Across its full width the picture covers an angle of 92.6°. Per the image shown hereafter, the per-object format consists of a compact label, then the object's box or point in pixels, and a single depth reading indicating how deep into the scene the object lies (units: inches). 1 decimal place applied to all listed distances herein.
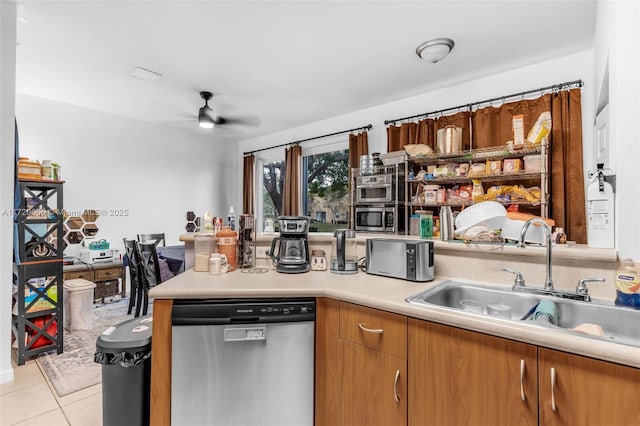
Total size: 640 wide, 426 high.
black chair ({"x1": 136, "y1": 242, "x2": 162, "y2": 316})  117.6
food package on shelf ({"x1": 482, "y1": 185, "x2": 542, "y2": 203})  105.0
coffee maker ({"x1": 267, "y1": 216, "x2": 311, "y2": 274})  70.5
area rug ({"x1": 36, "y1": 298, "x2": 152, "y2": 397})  82.6
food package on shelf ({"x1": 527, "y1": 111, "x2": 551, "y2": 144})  100.7
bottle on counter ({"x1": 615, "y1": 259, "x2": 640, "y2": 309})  43.4
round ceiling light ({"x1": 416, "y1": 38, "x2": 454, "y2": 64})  98.2
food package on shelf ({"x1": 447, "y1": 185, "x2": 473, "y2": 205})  120.5
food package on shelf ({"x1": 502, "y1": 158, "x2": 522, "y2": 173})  107.8
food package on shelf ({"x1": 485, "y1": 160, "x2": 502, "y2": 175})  111.5
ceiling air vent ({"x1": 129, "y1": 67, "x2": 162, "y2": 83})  118.1
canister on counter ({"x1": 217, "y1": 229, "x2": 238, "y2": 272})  71.3
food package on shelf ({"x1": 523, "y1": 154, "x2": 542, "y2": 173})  103.8
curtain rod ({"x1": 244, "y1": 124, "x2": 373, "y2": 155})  158.9
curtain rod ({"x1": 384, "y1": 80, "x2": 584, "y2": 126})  105.0
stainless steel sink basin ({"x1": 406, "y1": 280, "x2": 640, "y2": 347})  43.7
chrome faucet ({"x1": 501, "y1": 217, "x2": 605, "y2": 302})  49.1
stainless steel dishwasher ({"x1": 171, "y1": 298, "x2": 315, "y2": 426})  52.4
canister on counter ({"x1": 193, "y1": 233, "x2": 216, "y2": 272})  69.4
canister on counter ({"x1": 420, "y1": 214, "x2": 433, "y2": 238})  77.4
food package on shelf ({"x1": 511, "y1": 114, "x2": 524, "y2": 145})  107.2
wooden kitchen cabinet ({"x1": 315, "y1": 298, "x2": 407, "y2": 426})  46.7
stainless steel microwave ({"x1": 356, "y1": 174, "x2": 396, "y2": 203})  132.0
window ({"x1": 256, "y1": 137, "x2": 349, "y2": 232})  179.3
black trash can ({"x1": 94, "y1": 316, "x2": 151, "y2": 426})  55.6
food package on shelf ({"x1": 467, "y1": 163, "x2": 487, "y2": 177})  115.2
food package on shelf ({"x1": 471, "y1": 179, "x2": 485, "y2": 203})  114.9
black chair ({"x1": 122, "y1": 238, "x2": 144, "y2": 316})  125.3
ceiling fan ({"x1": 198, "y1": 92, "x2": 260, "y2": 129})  138.3
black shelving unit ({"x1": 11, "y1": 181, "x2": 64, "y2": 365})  92.3
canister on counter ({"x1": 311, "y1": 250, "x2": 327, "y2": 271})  73.2
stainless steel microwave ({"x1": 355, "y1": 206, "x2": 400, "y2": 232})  130.7
